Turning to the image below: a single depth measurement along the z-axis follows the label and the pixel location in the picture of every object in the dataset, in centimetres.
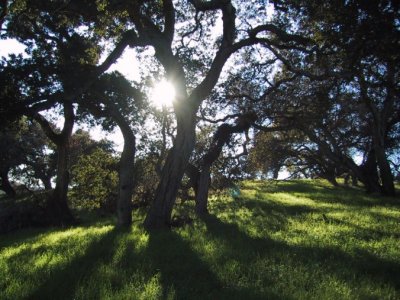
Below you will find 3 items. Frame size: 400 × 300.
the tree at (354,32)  830
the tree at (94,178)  2164
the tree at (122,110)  1622
